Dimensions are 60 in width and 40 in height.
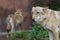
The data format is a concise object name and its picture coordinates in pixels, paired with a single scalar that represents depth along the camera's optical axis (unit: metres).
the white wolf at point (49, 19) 6.34
